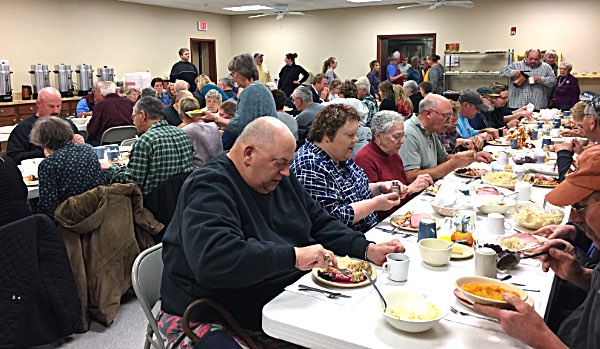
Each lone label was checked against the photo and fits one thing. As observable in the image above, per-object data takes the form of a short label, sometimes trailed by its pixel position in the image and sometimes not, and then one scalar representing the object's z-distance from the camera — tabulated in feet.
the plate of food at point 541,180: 10.66
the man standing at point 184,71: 35.70
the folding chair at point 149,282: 5.94
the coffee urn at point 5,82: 26.14
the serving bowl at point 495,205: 8.48
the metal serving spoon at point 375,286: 5.02
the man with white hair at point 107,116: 18.62
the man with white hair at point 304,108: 19.16
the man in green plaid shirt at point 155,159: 11.17
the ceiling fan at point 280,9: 37.23
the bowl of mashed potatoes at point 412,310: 4.62
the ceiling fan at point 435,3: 32.24
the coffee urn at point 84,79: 31.40
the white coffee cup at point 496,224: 7.44
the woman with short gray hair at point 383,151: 9.91
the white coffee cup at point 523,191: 9.36
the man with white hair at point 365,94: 23.22
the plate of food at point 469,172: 11.59
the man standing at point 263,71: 40.68
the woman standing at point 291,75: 37.52
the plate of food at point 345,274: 5.64
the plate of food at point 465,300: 5.13
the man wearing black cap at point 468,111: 18.31
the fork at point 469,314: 4.92
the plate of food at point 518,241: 6.72
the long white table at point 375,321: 4.61
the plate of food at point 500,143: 16.78
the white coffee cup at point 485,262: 5.89
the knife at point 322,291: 5.40
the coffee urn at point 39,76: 28.91
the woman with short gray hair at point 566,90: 31.53
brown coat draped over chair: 9.49
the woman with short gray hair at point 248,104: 15.42
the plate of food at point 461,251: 6.53
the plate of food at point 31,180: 11.36
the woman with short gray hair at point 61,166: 9.71
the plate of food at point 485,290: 4.93
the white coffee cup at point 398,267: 5.77
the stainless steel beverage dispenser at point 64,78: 30.17
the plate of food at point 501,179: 10.39
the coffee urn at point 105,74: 33.16
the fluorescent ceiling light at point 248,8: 39.85
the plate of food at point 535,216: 7.70
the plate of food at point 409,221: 7.72
